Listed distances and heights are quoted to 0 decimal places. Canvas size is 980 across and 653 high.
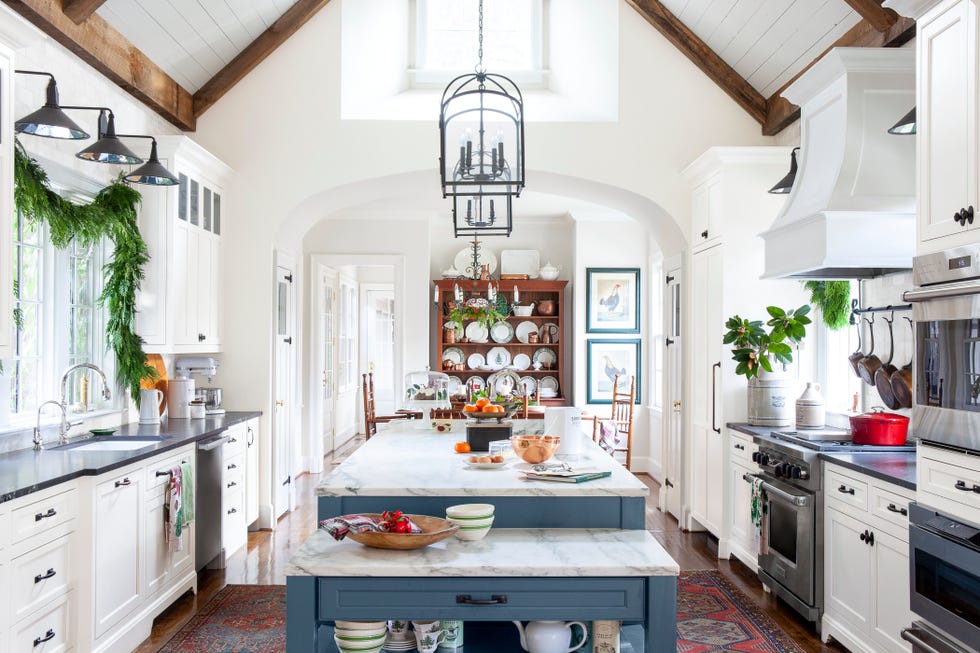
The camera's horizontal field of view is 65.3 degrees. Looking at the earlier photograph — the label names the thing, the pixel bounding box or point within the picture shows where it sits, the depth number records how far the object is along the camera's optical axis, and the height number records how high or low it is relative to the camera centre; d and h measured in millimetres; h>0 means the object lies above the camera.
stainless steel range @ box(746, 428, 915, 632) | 3805 -896
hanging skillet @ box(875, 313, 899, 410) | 4141 -229
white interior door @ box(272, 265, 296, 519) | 6066 -446
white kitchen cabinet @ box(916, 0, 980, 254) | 2453 +727
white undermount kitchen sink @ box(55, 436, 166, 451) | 3912 -550
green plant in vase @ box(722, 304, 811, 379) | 4758 +10
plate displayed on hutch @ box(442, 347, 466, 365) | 9334 -191
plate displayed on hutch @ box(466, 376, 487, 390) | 7438 -435
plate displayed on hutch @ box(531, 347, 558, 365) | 9344 -215
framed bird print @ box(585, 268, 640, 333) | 8648 +470
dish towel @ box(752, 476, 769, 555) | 4301 -1005
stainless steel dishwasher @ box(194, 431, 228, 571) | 4531 -995
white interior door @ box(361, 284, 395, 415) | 11555 +36
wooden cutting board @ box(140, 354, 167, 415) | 5121 -222
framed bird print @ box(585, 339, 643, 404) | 8641 -255
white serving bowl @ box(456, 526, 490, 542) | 2467 -625
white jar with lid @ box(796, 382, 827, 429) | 4559 -420
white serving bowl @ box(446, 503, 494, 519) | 2469 -558
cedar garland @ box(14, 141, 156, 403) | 4270 +457
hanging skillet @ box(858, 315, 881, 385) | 4281 -154
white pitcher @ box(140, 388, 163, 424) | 4730 -414
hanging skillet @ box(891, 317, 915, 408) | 4020 -243
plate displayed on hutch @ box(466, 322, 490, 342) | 9375 +91
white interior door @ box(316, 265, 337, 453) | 8773 -118
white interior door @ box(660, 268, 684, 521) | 6160 -494
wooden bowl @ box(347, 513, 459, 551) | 2338 -610
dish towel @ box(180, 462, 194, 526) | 4137 -827
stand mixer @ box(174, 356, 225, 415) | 5414 -197
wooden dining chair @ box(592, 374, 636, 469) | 7288 -869
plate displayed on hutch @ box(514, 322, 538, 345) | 9453 +117
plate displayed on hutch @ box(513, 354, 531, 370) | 9352 -276
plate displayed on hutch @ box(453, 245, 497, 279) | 9352 +980
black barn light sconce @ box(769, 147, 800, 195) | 4609 +956
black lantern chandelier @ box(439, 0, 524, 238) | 3033 +819
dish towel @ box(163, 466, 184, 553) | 3947 -902
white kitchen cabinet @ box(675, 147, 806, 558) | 5176 +423
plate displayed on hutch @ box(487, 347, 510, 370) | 9411 -217
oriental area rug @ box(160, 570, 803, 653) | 3697 -1478
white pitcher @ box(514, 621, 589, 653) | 2346 -913
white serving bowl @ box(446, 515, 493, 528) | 2455 -585
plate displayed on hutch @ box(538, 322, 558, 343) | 9414 +128
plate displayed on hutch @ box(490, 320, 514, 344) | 9406 +91
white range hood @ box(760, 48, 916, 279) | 3676 +834
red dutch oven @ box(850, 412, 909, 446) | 3854 -450
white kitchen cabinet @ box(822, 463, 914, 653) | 3100 -983
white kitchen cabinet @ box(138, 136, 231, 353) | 4750 +566
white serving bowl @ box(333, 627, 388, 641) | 2299 -886
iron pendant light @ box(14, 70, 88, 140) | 3178 +909
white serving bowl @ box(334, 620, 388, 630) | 2305 -862
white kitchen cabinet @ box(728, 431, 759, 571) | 4707 -1020
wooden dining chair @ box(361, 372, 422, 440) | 7751 -780
